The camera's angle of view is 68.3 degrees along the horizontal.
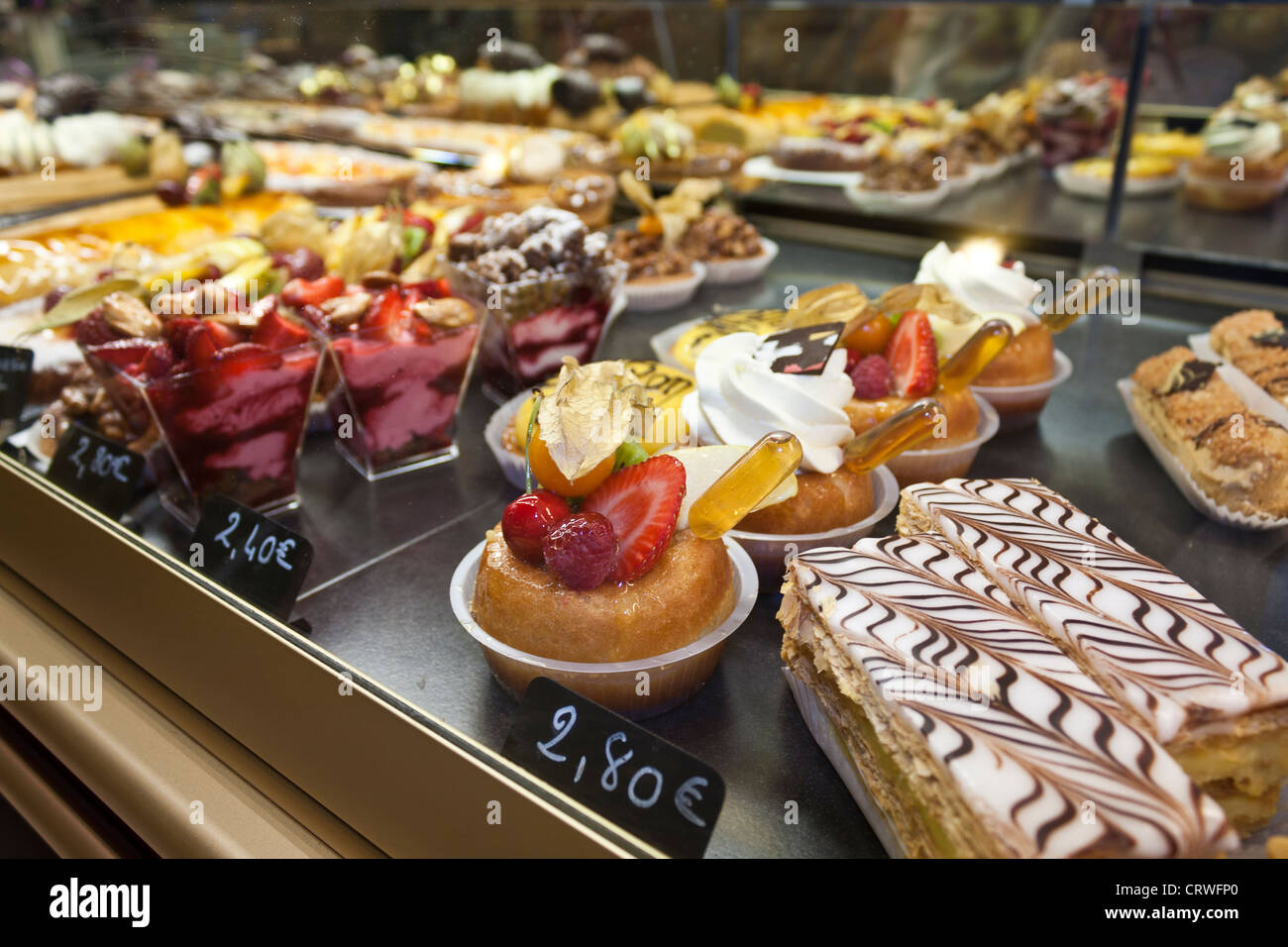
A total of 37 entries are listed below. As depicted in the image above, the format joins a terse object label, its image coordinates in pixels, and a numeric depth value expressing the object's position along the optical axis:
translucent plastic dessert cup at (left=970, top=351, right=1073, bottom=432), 0.38
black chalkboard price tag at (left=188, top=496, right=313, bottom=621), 0.26
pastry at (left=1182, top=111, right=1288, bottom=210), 0.65
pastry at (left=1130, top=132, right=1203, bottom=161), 0.72
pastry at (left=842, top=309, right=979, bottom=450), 0.33
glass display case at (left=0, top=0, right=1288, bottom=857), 0.21
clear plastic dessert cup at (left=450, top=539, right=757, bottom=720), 0.23
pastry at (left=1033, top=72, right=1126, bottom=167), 0.74
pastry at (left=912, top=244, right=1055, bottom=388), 0.38
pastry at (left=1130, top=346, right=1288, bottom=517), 0.31
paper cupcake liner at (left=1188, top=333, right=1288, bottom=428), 0.34
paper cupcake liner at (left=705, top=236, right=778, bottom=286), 0.56
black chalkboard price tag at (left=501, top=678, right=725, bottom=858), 0.19
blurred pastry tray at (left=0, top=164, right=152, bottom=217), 0.69
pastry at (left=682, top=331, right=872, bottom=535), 0.30
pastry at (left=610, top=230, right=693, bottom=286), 0.54
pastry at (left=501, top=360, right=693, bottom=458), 0.26
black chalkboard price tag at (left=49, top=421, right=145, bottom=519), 0.32
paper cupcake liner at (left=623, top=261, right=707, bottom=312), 0.53
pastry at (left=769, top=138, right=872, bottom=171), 0.77
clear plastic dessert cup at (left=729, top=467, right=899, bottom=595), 0.29
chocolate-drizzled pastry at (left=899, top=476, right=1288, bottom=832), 0.20
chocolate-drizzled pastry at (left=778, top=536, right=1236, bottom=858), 0.17
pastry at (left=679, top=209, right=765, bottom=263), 0.57
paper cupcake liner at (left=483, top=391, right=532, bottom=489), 0.35
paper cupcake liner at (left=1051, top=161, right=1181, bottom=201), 0.67
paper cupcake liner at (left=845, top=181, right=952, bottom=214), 0.64
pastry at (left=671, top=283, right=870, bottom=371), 0.36
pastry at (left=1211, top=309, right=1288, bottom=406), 0.36
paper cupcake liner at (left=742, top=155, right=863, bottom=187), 0.75
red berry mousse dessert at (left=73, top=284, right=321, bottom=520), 0.32
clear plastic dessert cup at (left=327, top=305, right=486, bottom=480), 0.35
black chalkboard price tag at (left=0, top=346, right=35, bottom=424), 0.41
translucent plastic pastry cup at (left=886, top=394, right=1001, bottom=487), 0.34
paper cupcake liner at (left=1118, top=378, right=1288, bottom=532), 0.31
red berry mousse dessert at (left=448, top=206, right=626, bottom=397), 0.40
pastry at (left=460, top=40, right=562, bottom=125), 0.87
